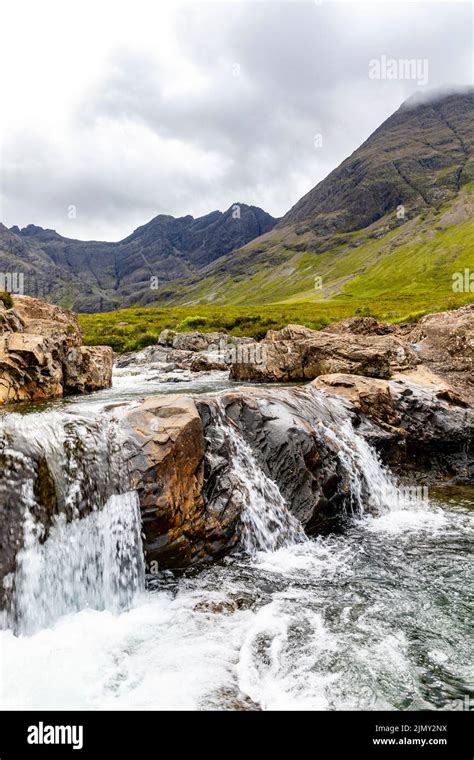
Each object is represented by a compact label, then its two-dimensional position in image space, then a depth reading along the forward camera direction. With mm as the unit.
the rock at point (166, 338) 77425
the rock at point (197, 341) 69438
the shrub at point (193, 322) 96375
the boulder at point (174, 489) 11938
